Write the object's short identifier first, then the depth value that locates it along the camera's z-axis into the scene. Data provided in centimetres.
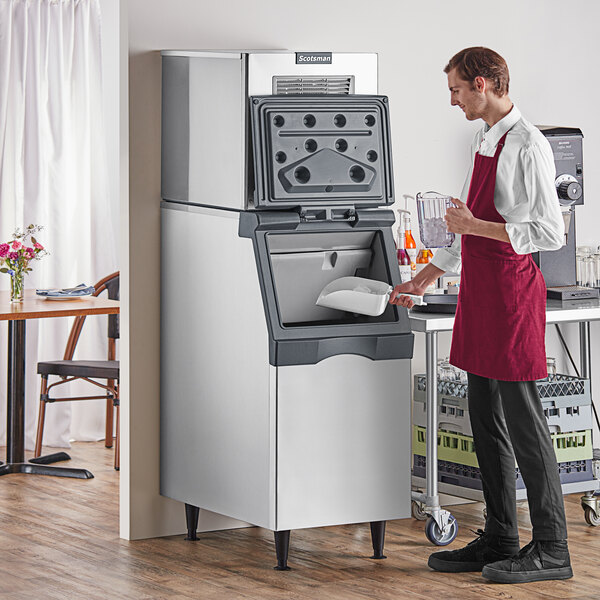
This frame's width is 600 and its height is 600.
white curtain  947
